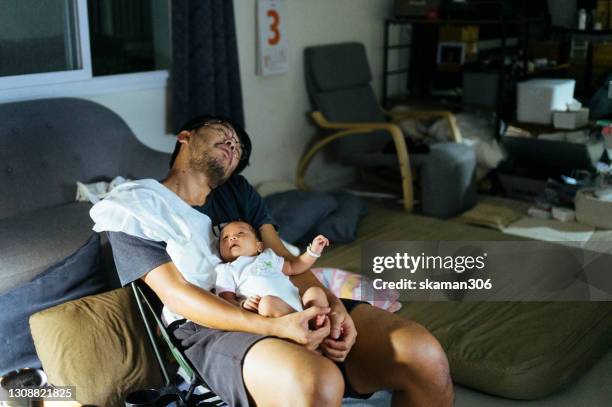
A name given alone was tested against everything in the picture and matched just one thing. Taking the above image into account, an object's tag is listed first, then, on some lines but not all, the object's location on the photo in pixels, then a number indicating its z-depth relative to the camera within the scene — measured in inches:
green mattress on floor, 96.3
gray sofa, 91.2
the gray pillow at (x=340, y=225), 141.0
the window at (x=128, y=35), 143.1
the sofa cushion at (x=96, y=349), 83.4
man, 65.5
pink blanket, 107.5
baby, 72.8
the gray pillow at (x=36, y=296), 89.2
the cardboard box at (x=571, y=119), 166.9
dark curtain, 148.5
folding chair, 75.9
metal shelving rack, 190.4
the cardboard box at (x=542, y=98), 176.4
